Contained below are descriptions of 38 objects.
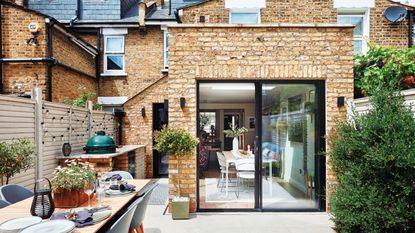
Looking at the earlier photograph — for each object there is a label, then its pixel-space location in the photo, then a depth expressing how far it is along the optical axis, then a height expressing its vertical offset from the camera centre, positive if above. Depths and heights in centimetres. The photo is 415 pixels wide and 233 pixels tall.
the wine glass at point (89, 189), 276 -66
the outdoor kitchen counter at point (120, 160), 595 -86
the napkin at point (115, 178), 356 -70
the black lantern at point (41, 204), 248 -73
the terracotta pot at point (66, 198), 284 -77
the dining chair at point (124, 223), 229 -84
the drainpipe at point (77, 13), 1023 +417
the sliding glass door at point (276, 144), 517 -38
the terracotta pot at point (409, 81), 422 +66
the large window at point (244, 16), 819 +318
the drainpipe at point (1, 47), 709 +196
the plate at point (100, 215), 244 -83
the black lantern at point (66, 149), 598 -55
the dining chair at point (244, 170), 581 -97
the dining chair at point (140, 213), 305 -100
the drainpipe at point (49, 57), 727 +163
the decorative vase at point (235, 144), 645 -47
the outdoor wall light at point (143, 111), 882 +40
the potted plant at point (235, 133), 653 -22
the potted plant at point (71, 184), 276 -60
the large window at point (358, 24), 804 +296
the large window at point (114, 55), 1032 +254
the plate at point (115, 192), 333 -82
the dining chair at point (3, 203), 305 -89
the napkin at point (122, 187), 344 -79
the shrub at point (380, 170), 318 -55
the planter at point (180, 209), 480 -148
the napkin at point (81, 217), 234 -82
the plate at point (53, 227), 212 -81
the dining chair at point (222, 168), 627 -102
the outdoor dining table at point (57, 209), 231 -86
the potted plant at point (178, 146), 475 -38
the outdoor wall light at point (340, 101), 498 +42
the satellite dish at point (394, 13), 795 +318
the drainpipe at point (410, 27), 796 +279
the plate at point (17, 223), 213 -81
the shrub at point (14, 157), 373 -47
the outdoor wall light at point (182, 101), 497 +41
